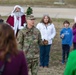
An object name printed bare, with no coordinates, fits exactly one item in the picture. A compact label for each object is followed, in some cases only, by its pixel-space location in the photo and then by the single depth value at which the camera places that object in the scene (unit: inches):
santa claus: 381.1
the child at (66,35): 380.2
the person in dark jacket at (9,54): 138.1
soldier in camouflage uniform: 277.1
